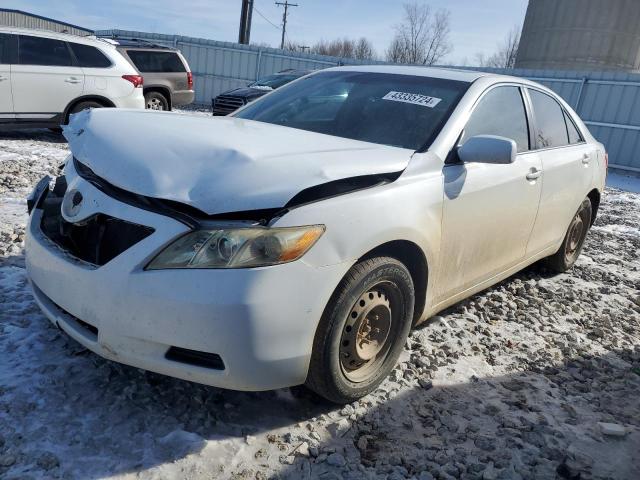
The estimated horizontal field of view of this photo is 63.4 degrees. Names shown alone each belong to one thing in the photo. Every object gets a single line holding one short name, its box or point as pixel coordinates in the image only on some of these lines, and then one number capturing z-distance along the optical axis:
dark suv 12.95
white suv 7.77
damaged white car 1.94
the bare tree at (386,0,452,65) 48.50
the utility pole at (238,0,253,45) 26.42
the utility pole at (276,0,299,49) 58.66
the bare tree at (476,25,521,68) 50.84
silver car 11.69
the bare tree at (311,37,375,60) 65.19
